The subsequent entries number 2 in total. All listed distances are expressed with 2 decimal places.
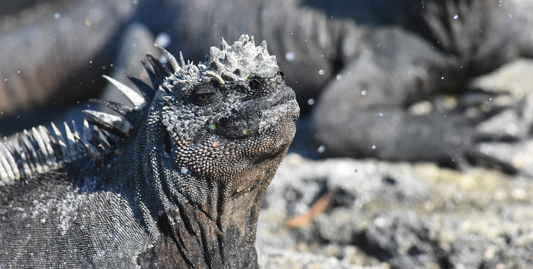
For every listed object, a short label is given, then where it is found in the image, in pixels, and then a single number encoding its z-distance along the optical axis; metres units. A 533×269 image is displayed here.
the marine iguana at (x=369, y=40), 8.81
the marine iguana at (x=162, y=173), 3.04
